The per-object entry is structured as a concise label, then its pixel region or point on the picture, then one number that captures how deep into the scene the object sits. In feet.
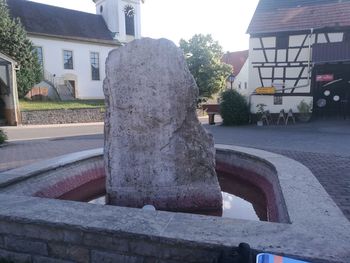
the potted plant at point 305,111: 54.34
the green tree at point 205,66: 109.91
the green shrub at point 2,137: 32.91
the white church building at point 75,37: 96.17
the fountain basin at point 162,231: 7.04
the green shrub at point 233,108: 54.70
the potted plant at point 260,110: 56.23
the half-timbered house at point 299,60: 53.78
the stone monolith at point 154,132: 12.87
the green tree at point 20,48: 76.74
